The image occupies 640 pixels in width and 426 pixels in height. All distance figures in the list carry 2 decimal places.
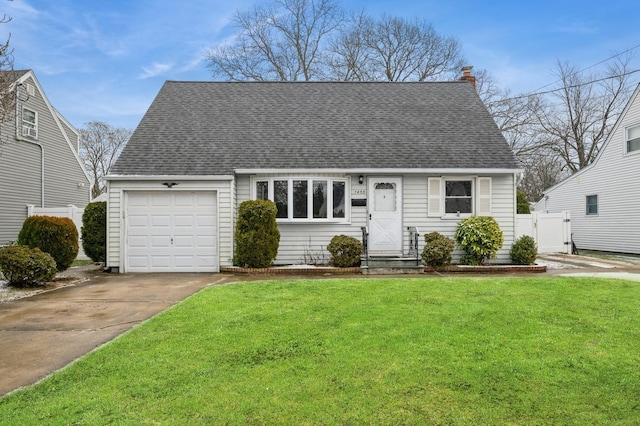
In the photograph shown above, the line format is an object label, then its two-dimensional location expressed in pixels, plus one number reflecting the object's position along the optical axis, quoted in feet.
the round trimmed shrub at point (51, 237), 32.17
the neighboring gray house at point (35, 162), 50.57
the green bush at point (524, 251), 36.78
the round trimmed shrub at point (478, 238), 36.01
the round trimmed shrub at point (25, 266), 27.43
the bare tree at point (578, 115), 92.32
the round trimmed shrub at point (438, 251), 35.32
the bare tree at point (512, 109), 90.17
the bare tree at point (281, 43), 91.45
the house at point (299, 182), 36.60
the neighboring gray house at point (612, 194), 51.19
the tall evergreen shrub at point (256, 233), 34.42
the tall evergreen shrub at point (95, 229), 37.99
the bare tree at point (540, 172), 100.32
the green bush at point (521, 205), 58.80
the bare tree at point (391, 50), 91.35
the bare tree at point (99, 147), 110.35
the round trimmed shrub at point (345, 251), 35.55
